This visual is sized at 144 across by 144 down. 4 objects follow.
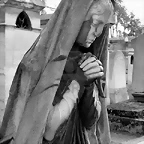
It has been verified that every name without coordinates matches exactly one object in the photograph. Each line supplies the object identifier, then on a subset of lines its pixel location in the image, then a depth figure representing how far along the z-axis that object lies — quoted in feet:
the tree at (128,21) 146.36
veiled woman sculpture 6.06
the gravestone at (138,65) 19.38
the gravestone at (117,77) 33.06
